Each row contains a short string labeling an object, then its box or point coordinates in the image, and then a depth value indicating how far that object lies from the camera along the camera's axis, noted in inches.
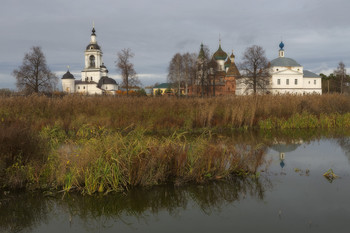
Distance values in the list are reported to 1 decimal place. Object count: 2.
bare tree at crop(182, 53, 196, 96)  2021.4
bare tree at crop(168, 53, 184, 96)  2053.4
